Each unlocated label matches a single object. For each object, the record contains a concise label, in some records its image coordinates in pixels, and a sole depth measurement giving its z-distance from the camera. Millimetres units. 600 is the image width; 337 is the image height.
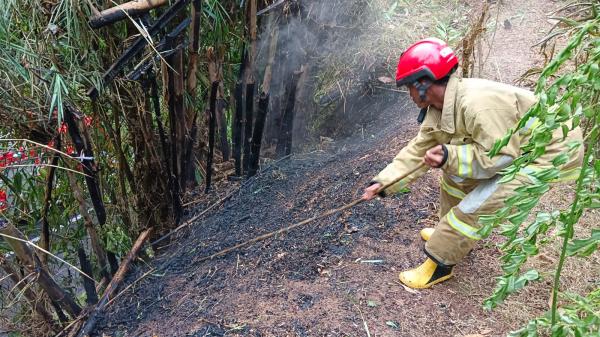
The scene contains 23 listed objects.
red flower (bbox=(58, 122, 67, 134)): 2689
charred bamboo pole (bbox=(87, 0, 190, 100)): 2770
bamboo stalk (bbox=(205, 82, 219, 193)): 3665
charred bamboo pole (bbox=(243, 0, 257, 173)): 3670
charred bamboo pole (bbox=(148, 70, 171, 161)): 3147
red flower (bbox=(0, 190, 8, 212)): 2867
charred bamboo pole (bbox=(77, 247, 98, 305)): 3197
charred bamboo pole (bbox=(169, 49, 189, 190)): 3230
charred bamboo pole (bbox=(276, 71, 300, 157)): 4570
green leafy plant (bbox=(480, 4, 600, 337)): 1090
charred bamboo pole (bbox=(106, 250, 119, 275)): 3303
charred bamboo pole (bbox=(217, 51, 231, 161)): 3822
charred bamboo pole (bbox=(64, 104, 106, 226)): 2692
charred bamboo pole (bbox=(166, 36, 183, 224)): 3191
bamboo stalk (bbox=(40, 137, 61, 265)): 2795
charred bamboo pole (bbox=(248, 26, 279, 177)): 4004
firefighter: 2389
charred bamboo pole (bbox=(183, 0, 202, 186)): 3000
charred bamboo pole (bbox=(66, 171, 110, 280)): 2873
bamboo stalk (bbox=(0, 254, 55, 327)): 2768
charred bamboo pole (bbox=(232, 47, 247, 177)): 4019
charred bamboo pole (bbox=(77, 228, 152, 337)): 2908
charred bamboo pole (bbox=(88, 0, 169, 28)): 2566
